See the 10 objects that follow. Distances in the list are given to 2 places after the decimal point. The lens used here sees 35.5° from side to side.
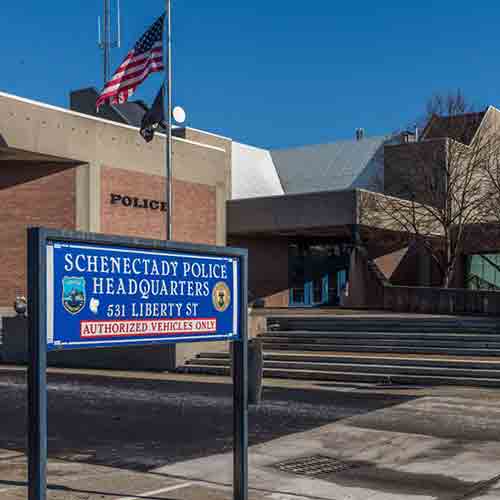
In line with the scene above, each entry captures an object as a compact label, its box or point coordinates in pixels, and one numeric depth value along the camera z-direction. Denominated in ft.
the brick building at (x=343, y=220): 113.50
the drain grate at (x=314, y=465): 27.22
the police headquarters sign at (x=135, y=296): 17.81
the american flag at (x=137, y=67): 78.54
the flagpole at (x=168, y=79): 83.44
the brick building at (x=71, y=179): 95.40
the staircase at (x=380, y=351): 54.39
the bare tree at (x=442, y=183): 117.39
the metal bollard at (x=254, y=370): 35.65
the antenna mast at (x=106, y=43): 128.77
